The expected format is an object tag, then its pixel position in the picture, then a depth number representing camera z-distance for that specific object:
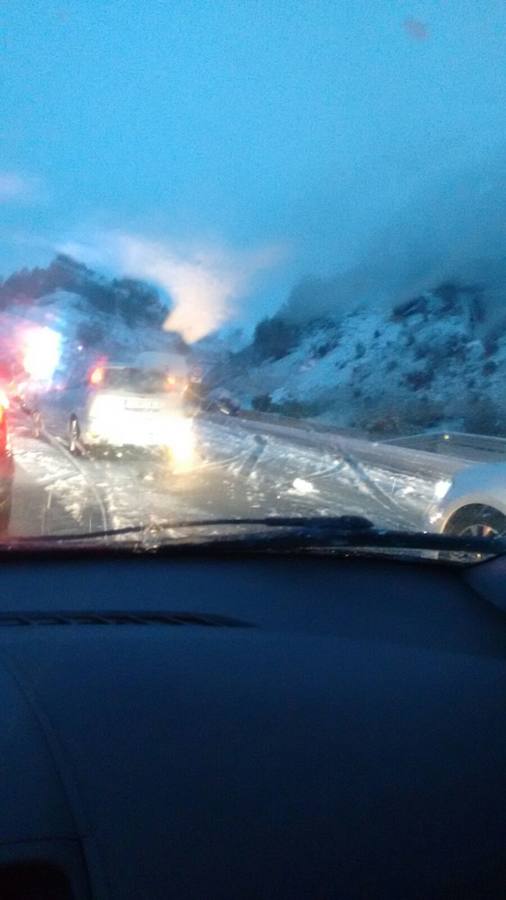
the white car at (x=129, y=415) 18.31
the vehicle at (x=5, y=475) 9.41
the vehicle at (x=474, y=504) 7.48
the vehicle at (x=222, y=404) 34.75
